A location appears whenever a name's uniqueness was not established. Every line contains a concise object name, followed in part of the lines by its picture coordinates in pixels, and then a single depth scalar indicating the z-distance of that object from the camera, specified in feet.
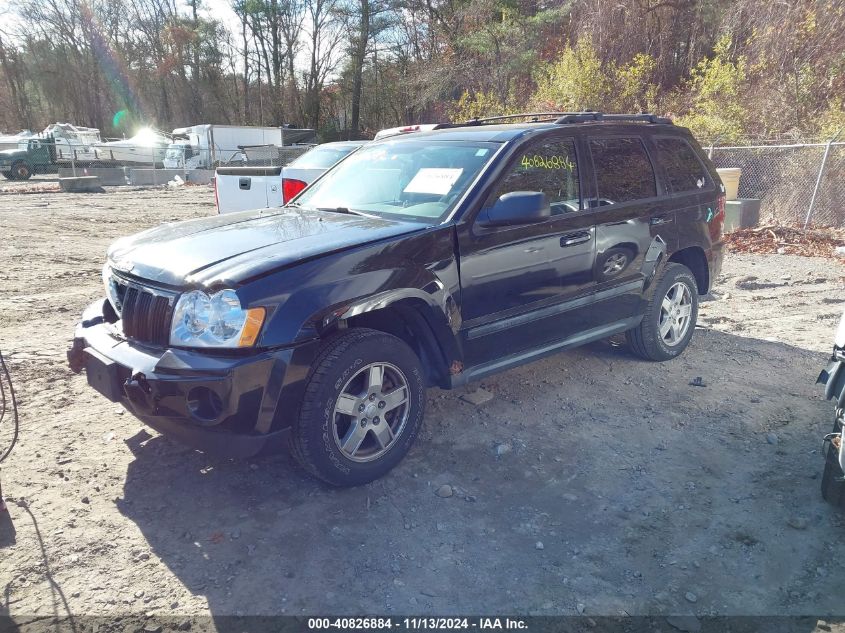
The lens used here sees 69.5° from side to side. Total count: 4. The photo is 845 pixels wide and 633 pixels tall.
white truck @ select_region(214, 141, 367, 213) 29.50
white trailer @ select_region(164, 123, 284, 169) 94.48
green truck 85.35
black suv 9.14
